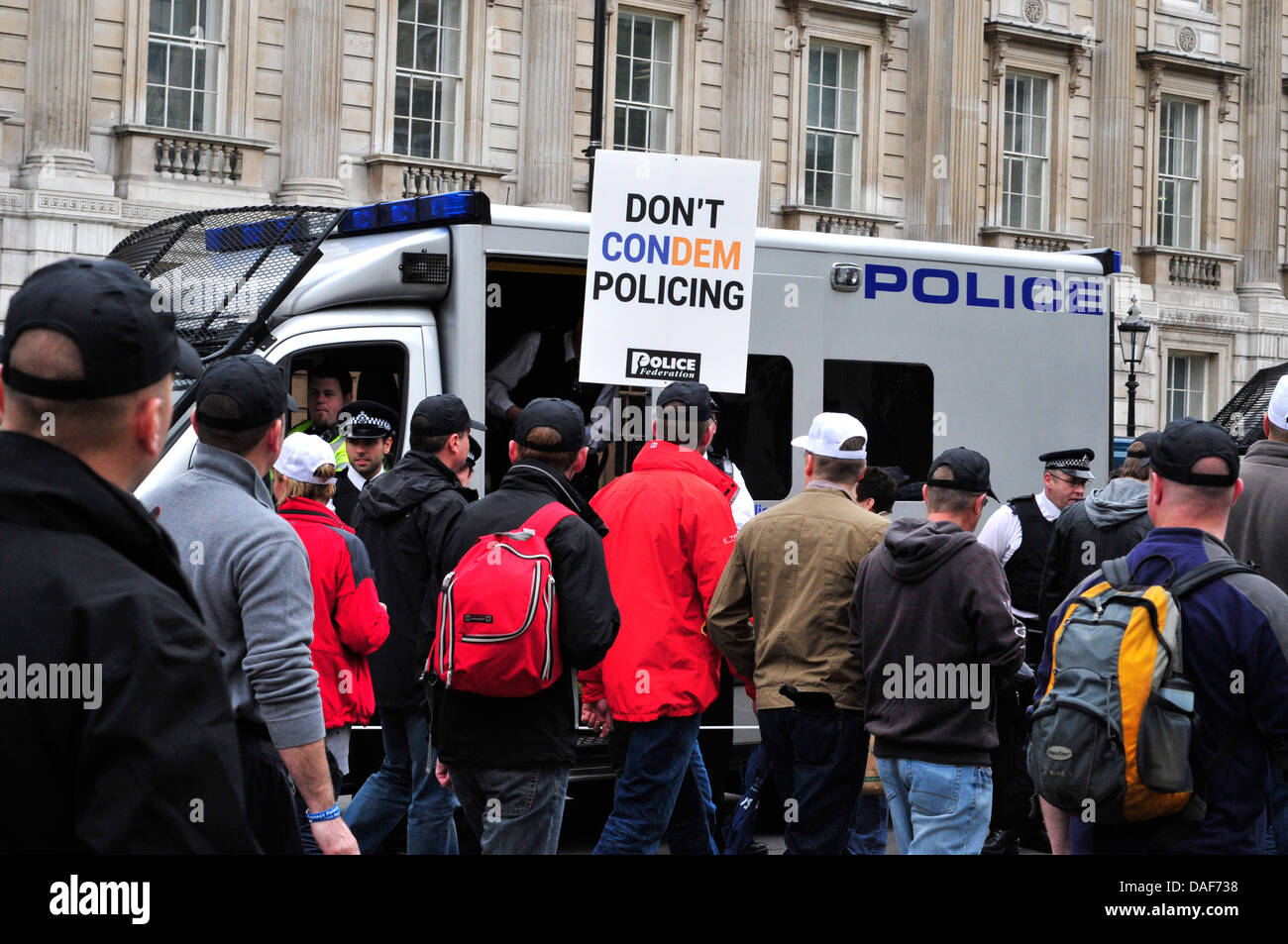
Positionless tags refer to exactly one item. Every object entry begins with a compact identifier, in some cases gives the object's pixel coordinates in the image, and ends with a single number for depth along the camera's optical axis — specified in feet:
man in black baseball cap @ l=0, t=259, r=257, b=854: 6.80
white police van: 27.78
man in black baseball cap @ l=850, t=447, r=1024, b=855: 18.65
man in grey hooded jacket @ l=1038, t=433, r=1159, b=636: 26.43
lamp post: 93.88
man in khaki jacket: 20.40
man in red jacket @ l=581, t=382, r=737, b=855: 21.24
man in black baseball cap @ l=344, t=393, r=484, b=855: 22.62
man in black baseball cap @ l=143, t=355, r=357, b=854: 14.16
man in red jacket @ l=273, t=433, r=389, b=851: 20.10
